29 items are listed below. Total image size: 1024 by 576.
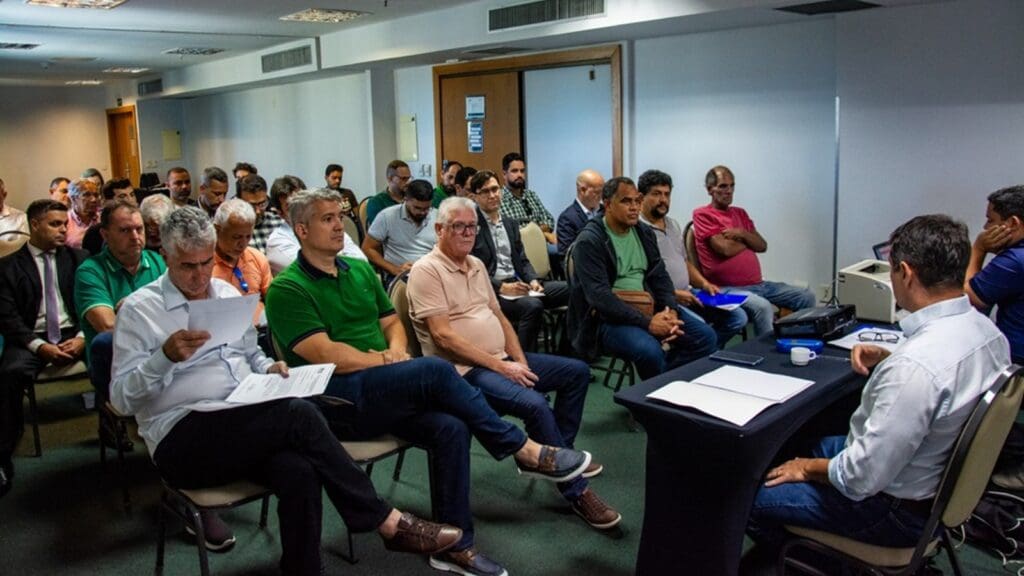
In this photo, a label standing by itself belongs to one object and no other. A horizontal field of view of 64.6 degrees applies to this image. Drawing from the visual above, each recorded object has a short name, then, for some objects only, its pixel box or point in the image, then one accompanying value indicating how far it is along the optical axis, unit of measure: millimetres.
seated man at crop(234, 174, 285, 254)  4500
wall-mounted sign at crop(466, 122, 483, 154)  7723
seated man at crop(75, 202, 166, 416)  3225
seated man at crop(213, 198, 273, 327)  3516
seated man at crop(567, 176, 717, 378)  3590
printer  4152
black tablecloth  1998
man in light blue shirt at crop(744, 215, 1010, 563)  1814
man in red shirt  4711
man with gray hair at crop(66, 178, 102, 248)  5562
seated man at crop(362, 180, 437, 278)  5098
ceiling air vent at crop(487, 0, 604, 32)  5609
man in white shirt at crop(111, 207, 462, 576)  2248
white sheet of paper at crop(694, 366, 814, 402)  2117
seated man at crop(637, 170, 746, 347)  4227
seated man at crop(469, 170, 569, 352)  4635
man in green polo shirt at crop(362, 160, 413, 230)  6145
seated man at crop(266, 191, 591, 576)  2564
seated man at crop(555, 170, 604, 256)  5219
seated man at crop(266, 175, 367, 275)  3985
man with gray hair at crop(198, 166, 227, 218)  5473
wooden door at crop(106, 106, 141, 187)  13372
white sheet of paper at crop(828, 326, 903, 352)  2572
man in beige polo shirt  2877
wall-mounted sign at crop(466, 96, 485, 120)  7641
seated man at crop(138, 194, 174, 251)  3877
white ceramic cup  2373
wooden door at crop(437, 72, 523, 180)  7355
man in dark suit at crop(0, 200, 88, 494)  3549
